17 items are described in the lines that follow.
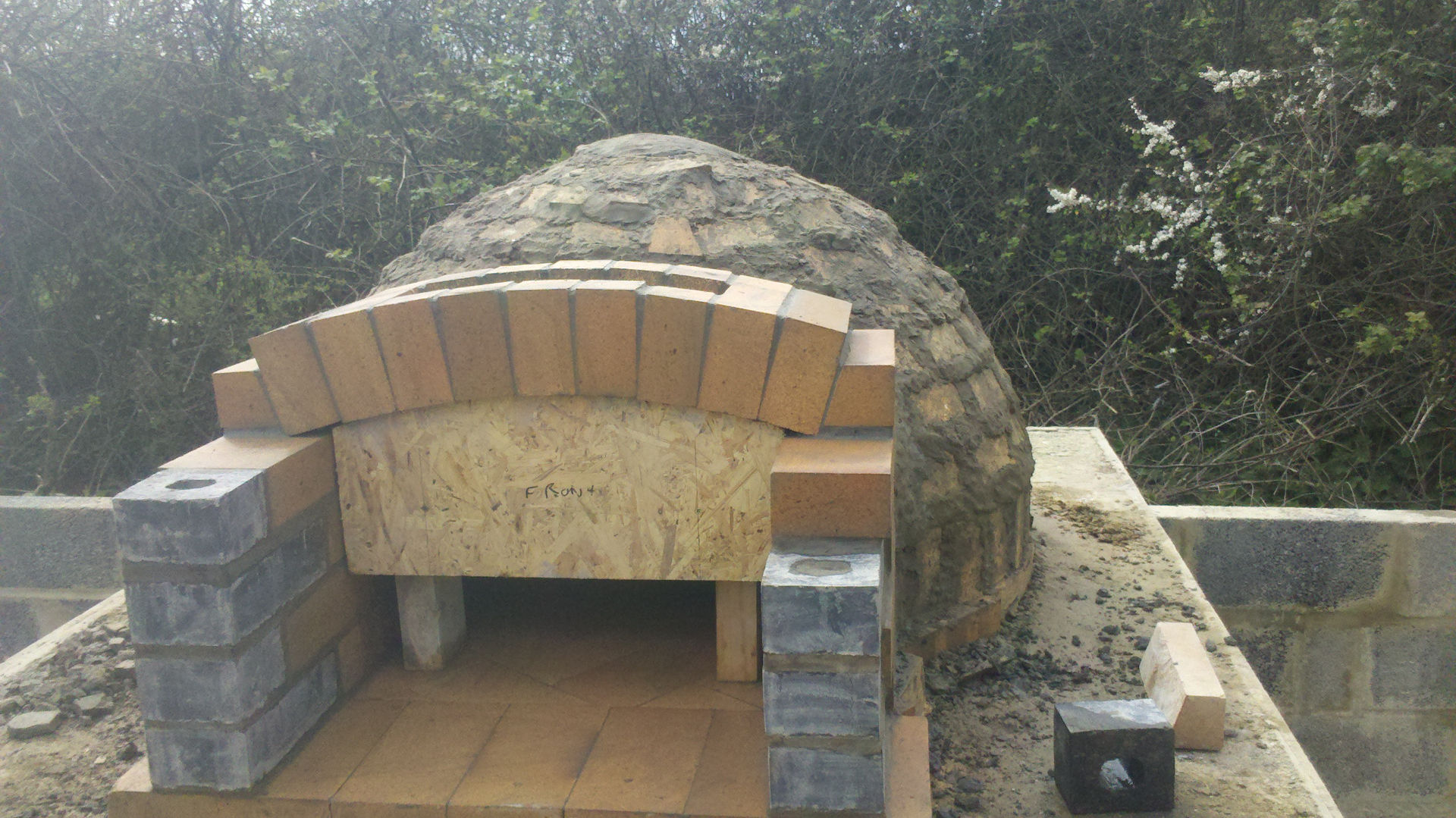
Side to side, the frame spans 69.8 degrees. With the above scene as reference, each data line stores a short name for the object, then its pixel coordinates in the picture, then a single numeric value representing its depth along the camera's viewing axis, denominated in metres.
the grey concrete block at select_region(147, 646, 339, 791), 2.28
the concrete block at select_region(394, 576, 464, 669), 2.78
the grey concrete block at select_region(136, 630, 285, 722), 2.23
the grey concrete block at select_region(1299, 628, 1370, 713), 4.48
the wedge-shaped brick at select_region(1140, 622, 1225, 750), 2.70
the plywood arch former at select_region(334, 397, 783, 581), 2.47
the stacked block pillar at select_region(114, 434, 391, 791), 2.16
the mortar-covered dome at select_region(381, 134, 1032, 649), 3.25
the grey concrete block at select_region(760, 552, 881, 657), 2.01
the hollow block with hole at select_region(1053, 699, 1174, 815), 2.44
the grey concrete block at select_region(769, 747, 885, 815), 2.09
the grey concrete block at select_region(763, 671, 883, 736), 2.05
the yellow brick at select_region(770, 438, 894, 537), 2.17
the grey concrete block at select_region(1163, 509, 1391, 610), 4.40
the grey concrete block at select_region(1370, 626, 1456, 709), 4.45
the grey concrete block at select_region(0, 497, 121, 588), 4.84
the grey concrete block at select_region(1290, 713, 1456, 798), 4.51
